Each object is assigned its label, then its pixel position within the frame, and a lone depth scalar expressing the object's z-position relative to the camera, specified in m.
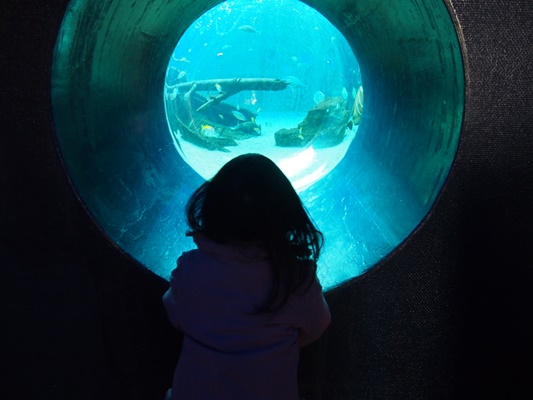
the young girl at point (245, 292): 1.23
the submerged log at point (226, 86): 9.74
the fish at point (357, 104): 9.88
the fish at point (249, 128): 12.62
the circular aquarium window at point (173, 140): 1.78
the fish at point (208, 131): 11.26
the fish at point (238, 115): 12.69
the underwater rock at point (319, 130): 10.77
